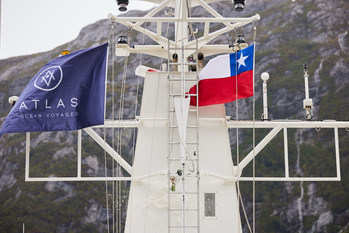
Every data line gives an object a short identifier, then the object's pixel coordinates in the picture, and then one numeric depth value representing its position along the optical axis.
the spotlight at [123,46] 11.70
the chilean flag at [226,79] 11.00
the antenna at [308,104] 13.49
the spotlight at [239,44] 11.84
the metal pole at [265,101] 13.36
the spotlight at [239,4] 10.96
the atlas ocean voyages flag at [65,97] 10.88
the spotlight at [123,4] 11.47
